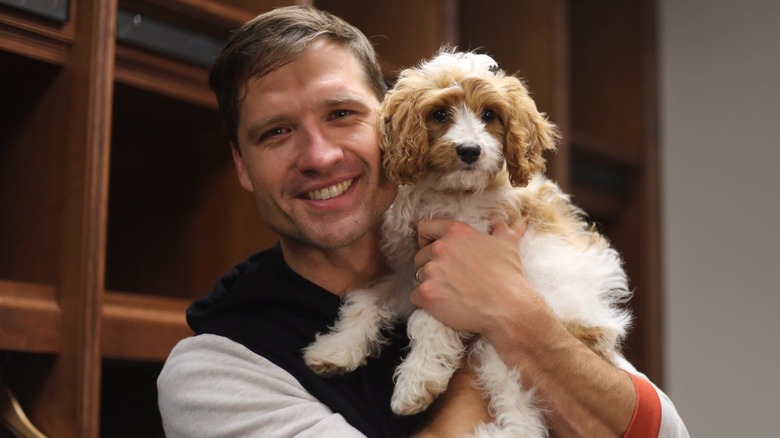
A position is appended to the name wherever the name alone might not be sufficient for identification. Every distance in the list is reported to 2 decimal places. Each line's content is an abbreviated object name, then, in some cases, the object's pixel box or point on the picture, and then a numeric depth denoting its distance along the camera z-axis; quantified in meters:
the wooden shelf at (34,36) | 1.56
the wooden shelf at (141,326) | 1.62
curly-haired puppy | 1.35
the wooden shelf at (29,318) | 1.54
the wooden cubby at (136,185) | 1.57
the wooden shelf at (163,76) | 1.69
